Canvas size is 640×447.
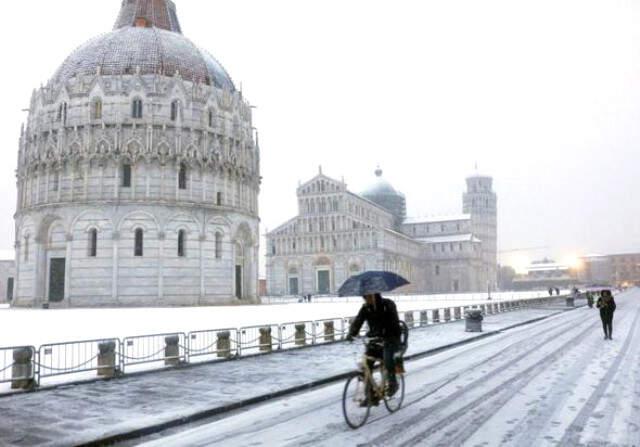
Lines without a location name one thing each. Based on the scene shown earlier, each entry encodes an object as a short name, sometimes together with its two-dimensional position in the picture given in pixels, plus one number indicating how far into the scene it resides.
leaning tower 145.38
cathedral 99.62
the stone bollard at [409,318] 26.31
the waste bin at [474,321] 23.56
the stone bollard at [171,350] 14.14
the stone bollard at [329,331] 20.16
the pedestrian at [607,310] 20.06
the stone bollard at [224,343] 15.56
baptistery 48.91
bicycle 7.86
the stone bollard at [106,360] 12.47
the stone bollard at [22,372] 11.05
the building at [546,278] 151.62
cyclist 8.50
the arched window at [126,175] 49.81
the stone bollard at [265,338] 17.16
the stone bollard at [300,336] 18.58
